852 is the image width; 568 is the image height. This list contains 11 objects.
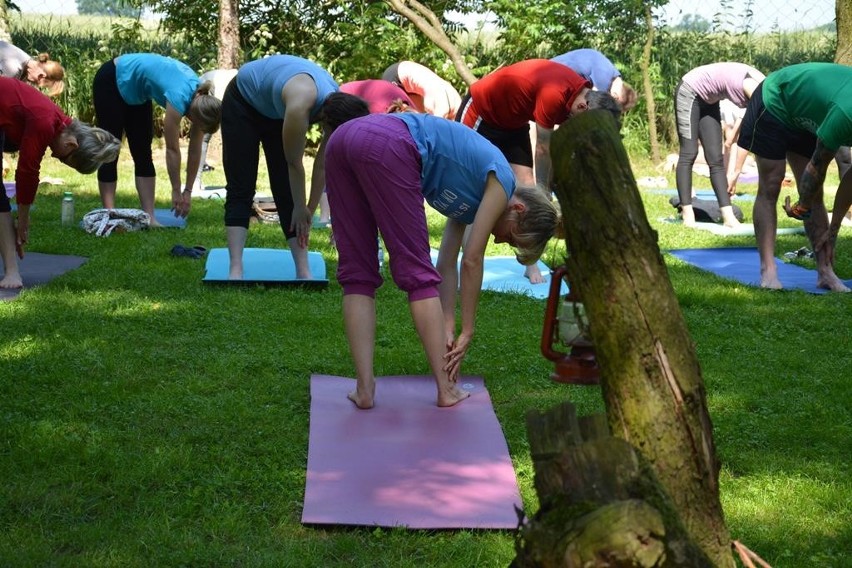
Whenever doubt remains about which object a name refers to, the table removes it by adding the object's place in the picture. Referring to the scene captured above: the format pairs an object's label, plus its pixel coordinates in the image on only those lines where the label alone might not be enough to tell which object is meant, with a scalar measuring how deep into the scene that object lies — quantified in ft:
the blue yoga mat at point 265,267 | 20.29
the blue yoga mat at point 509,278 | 20.88
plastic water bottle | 27.12
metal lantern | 9.21
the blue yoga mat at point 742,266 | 22.11
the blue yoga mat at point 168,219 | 27.73
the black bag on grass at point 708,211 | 31.58
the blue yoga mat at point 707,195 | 36.68
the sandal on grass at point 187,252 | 23.29
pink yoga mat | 10.16
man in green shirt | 18.81
